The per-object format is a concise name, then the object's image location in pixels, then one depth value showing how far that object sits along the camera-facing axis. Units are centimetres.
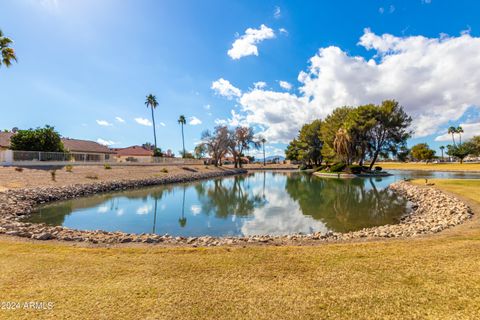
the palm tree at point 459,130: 9062
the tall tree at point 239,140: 6169
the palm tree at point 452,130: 9238
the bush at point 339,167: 4103
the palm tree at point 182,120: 7350
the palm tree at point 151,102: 5831
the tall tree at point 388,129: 4028
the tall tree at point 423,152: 8269
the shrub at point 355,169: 3906
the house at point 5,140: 3219
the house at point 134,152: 6479
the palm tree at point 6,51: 1486
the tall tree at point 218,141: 5947
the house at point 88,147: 3806
